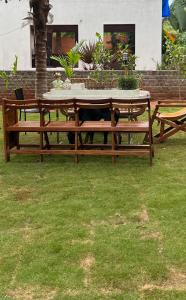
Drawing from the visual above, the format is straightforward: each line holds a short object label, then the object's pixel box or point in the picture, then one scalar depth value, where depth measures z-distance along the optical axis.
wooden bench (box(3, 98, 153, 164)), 7.11
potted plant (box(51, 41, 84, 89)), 10.96
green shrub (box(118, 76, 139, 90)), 8.99
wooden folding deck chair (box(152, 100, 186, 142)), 8.66
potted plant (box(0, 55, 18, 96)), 14.79
